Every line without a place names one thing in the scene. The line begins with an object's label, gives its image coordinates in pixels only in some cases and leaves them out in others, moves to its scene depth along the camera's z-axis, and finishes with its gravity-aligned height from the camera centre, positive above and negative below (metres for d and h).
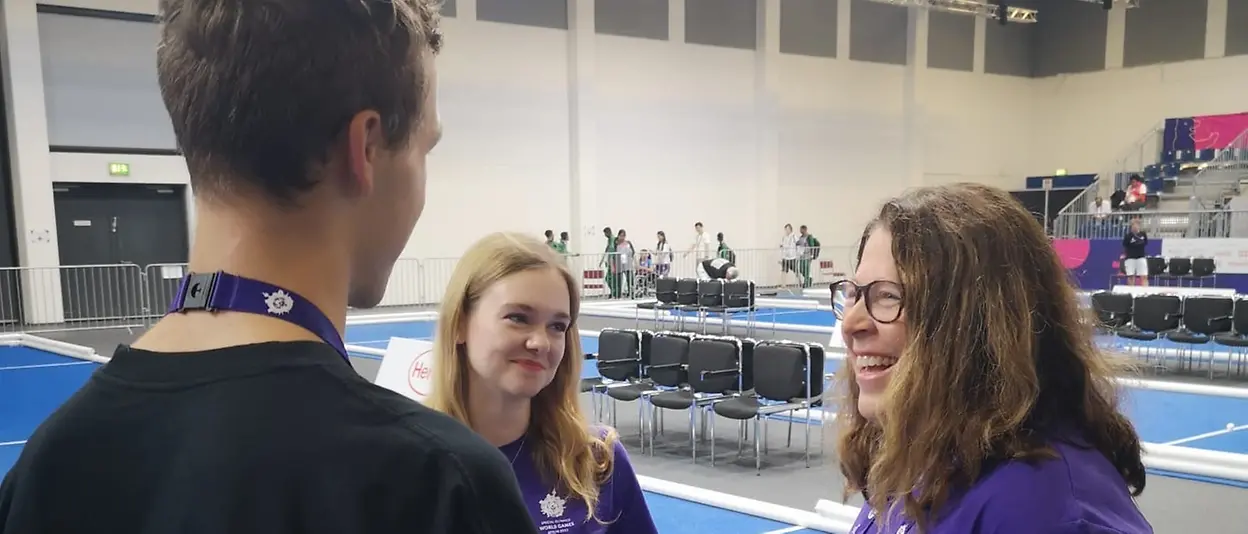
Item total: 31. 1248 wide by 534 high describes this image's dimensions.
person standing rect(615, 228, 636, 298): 18.18 -1.06
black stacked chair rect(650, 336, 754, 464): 6.51 -1.23
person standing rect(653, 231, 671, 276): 18.69 -1.01
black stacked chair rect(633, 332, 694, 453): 6.84 -1.23
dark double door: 14.69 -0.45
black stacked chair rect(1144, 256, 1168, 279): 15.24 -1.01
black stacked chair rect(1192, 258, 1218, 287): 14.54 -1.01
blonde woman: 1.90 -0.41
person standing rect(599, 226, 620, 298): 18.31 -1.30
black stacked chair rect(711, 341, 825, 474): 6.27 -1.25
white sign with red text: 4.11 -0.76
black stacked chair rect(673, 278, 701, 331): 12.20 -1.18
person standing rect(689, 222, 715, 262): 19.80 -0.75
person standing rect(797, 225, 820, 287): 20.69 -0.88
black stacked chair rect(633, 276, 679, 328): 12.52 -1.18
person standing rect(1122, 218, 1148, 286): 15.21 -0.86
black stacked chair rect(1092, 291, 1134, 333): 9.55 -1.11
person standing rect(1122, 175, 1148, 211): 19.72 +0.34
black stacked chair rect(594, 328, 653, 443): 7.20 -1.24
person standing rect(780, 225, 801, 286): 20.67 -0.96
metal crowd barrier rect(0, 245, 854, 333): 14.22 -1.36
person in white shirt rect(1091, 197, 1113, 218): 19.31 +0.07
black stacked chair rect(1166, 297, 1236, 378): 8.80 -1.14
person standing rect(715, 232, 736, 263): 19.31 -0.89
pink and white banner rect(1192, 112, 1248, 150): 22.22 +2.17
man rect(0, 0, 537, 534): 0.63 -0.10
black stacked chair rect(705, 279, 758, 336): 11.70 -1.18
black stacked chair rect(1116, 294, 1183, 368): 9.20 -1.17
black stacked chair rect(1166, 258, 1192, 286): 14.89 -1.05
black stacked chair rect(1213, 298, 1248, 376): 8.52 -1.26
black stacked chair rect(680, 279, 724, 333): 11.88 -1.16
